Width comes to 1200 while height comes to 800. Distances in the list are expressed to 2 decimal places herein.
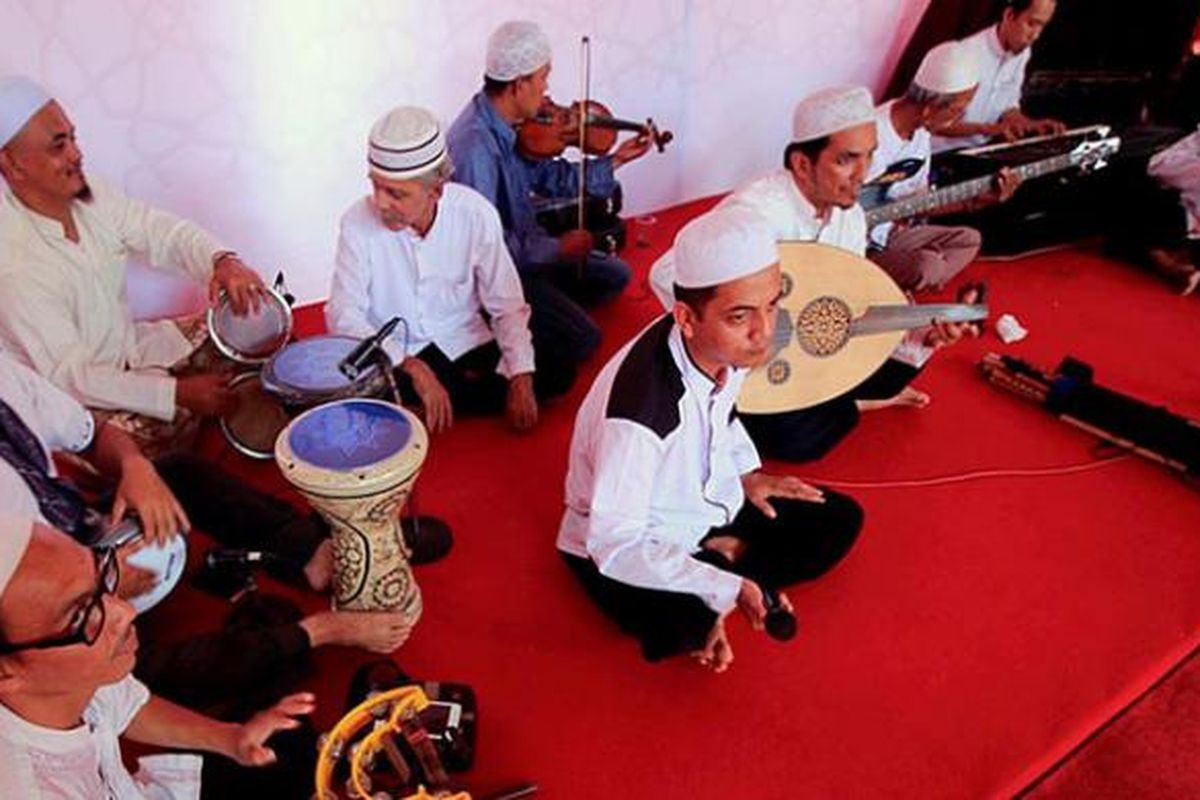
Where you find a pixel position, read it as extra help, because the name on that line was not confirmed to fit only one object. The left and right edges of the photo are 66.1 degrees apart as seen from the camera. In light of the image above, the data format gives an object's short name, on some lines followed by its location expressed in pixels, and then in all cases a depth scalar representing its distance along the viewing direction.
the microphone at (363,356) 2.45
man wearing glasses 1.15
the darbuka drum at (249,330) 2.65
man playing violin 3.17
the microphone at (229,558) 2.13
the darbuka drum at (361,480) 1.96
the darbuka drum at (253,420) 2.69
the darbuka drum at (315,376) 2.39
